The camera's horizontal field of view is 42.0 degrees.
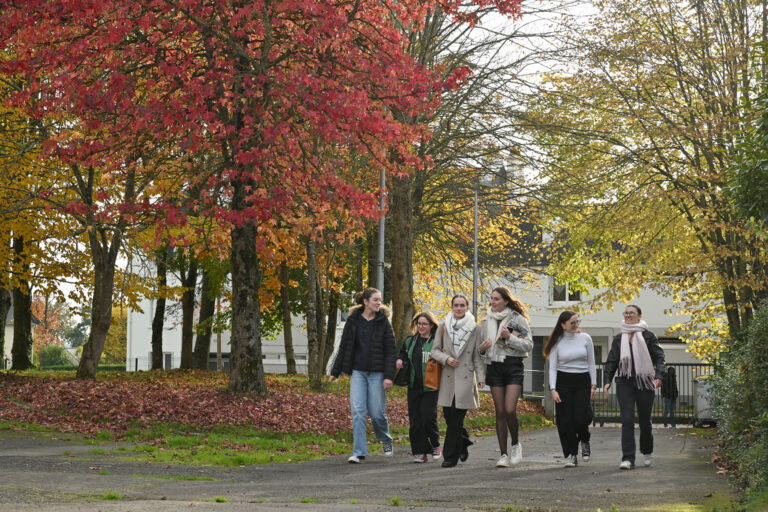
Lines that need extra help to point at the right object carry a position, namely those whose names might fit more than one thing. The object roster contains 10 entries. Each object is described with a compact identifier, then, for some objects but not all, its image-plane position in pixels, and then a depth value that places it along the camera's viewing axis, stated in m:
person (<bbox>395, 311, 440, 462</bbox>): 11.55
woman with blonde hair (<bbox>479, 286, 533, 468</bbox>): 10.92
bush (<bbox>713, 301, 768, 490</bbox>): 7.76
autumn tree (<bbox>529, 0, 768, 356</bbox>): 21.22
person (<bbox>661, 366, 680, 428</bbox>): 24.19
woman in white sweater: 11.36
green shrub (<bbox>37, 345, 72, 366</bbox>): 72.56
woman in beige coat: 11.08
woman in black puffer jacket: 11.63
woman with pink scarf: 11.27
